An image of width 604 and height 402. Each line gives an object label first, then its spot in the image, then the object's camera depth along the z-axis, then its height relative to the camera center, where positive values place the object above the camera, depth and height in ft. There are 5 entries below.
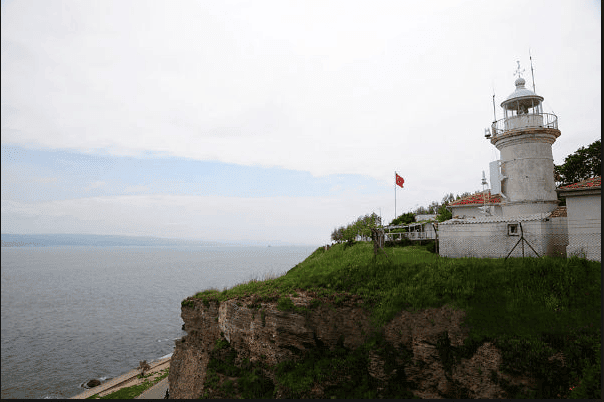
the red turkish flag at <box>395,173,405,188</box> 92.27 +10.24
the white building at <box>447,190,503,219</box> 92.48 +2.58
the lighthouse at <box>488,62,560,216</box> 64.39 +11.52
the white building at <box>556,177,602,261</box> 48.55 -1.11
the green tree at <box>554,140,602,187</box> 96.73 +14.63
